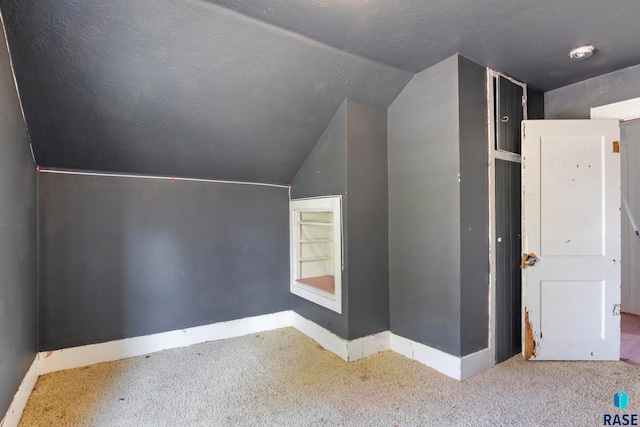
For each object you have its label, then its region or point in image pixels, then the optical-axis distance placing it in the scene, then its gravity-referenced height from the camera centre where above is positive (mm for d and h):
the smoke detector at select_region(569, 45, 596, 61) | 2185 +1086
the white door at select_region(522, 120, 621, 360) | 2490 -232
